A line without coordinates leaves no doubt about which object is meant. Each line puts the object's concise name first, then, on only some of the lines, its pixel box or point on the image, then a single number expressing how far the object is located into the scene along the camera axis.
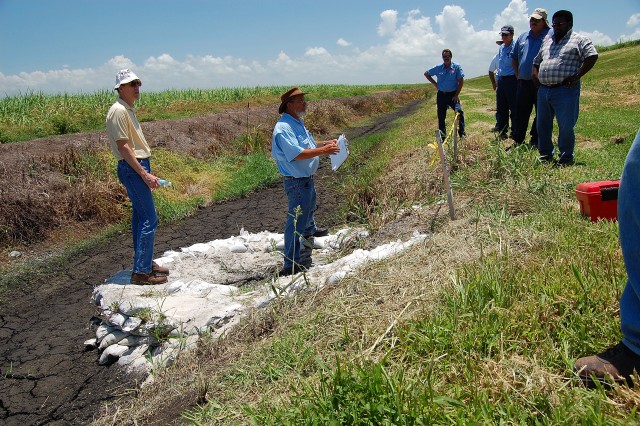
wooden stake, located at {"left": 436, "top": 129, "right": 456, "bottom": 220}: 4.33
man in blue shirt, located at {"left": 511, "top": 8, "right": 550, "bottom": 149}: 6.32
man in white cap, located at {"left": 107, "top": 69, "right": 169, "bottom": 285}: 4.30
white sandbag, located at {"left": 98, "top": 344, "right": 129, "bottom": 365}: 3.99
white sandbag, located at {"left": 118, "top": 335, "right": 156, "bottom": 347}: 4.09
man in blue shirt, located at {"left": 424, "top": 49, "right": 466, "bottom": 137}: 8.91
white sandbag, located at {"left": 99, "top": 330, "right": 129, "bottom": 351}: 4.13
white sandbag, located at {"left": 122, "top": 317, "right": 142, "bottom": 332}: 4.06
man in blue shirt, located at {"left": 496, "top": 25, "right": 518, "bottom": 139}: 7.73
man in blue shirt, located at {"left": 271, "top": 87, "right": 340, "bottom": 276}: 4.52
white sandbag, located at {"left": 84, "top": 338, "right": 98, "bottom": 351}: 4.21
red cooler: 3.29
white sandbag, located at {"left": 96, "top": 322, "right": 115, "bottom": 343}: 4.22
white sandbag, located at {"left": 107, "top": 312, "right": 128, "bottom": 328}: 4.14
